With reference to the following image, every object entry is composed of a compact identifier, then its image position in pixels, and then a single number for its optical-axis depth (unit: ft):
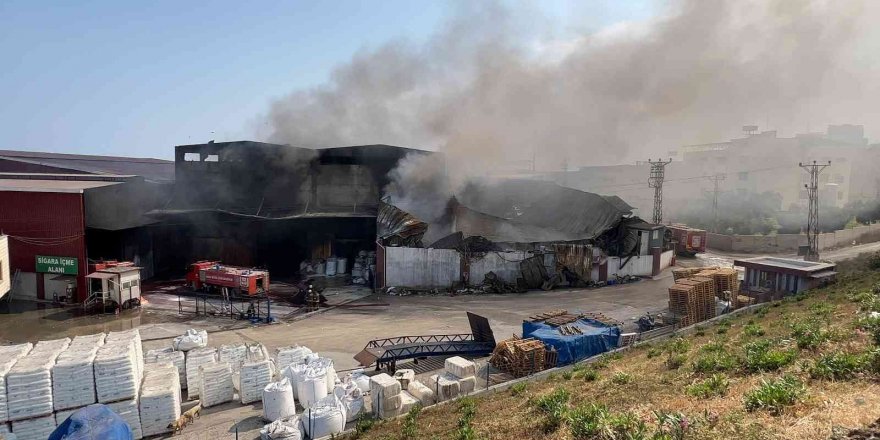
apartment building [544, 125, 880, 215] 163.02
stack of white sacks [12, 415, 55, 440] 30.53
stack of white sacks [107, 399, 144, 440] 31.96
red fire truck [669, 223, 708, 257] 107.14
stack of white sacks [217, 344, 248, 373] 40.10
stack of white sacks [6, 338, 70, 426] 30.37
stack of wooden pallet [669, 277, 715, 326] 53.83
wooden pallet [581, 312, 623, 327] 47.31
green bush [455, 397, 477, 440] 23.91
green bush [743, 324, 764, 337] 37.11
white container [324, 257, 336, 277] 88.86
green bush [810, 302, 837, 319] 38.87
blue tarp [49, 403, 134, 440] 23.26
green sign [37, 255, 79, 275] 68.18
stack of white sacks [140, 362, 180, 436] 32.60
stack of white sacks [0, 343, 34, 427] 30.12
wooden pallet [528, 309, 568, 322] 47.59
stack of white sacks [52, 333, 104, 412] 31.30
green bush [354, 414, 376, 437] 29.99
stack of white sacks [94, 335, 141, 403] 31.89
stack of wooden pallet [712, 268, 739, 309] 61.21
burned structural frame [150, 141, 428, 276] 91.45
